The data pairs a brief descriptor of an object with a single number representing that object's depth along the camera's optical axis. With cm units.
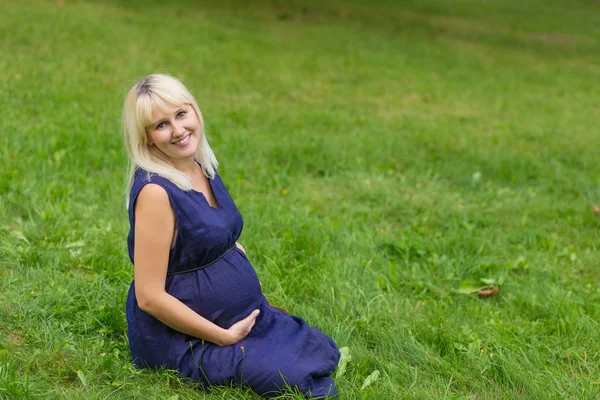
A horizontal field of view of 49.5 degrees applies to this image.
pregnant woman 267
